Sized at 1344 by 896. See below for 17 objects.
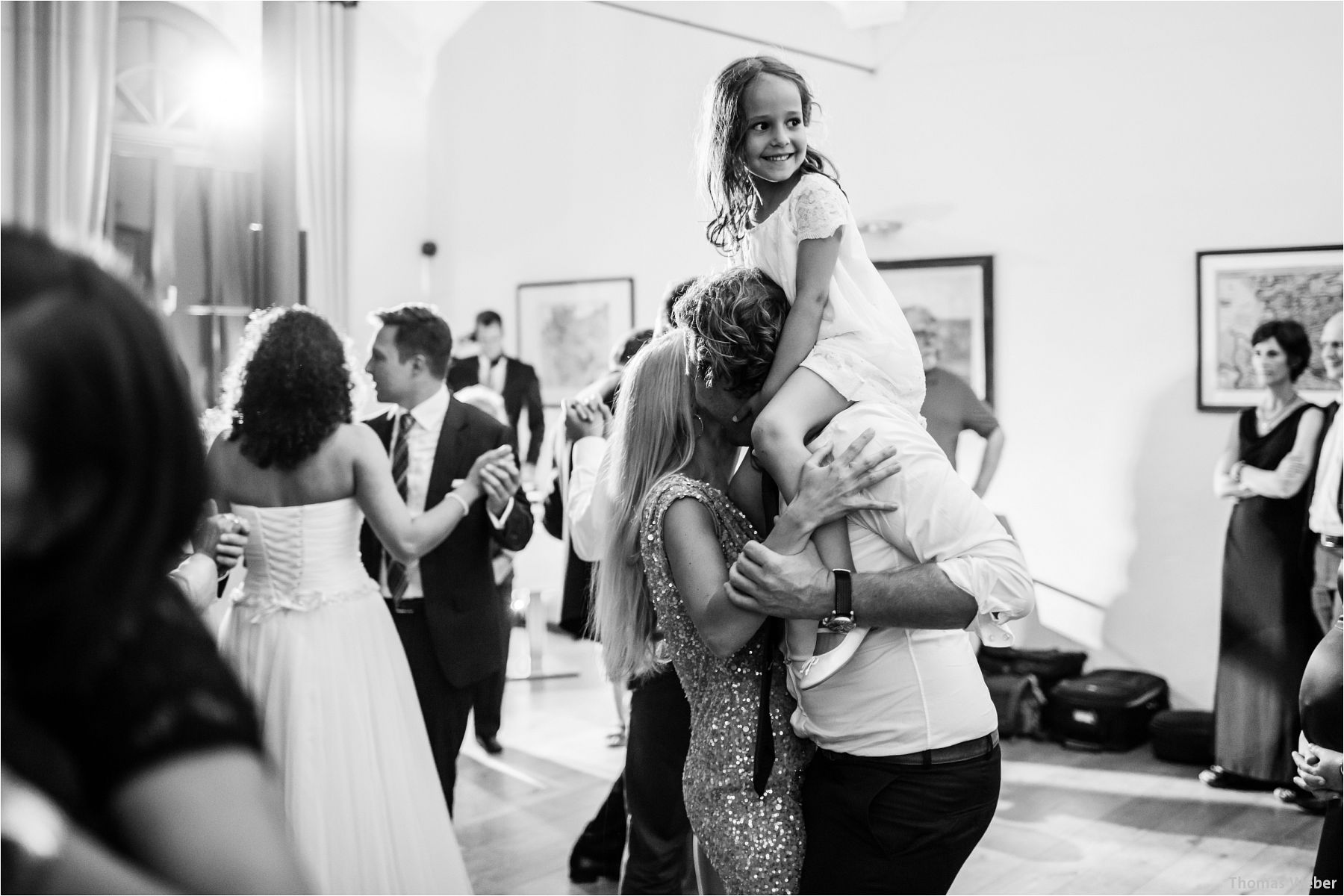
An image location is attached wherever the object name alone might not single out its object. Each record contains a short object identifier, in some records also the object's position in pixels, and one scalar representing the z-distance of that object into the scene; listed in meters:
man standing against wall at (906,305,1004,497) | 5.46
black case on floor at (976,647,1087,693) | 5.86
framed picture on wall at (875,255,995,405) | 6.26
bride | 2.88
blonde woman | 1.74
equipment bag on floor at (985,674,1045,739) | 5.60
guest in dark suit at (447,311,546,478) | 7.81
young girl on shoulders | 2.32
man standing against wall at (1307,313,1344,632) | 4.38
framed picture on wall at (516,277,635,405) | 7.85
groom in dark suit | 3.45
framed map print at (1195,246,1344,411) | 5.41
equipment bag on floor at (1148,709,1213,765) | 5.24
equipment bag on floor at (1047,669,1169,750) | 5.45
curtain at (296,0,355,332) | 6.34
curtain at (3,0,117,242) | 4.96
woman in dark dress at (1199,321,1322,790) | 4.84
